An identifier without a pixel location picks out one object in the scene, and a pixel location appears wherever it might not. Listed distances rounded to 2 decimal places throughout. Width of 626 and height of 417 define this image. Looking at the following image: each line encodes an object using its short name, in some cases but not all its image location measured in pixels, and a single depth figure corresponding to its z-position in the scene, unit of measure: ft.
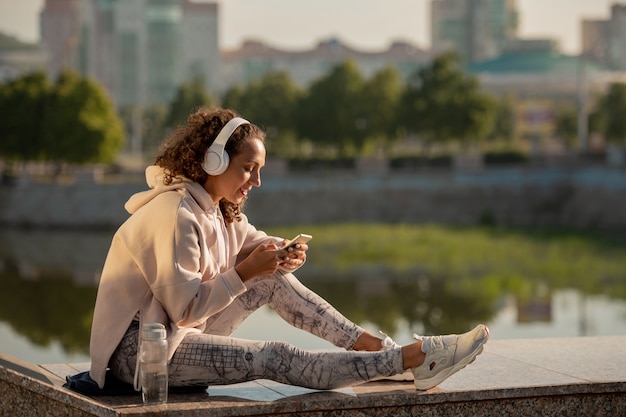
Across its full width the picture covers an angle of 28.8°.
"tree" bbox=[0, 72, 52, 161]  117.19
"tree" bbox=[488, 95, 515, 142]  177.17
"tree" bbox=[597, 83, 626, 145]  132.67
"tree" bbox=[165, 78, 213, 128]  146.72
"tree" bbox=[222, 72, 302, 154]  136.67
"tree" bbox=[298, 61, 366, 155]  127.75
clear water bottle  10.33
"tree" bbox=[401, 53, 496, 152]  123.44
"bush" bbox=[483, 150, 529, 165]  111.86
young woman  10.61
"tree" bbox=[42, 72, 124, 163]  113.91
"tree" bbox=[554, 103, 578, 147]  165.68
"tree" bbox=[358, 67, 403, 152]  128.88
